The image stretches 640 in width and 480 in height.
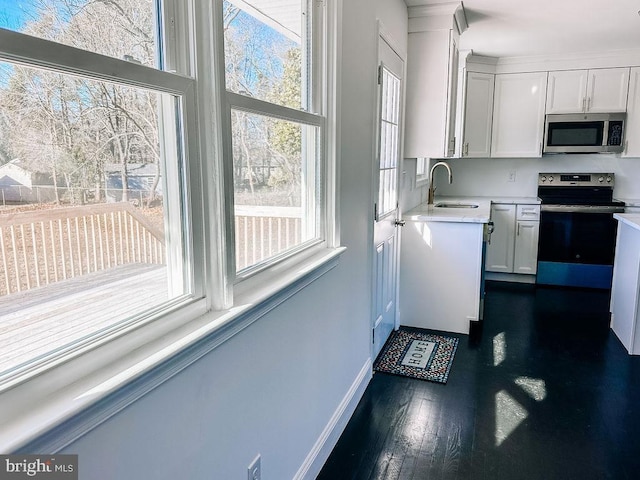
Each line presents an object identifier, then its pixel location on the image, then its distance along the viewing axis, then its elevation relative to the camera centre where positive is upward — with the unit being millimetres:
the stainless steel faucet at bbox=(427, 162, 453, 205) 4055 -201
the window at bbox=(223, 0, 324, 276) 1249 +133
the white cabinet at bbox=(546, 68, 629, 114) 4320 +769
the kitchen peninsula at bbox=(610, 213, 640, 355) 2926 -780
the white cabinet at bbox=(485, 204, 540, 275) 4512 -682
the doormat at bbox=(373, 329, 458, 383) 2727 -1192
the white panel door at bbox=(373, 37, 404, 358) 2619 -146
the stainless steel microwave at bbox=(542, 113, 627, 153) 4348 +364
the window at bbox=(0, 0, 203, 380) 714 -14
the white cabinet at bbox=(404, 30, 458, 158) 3162 +562
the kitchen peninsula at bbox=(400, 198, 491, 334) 3207 -712
